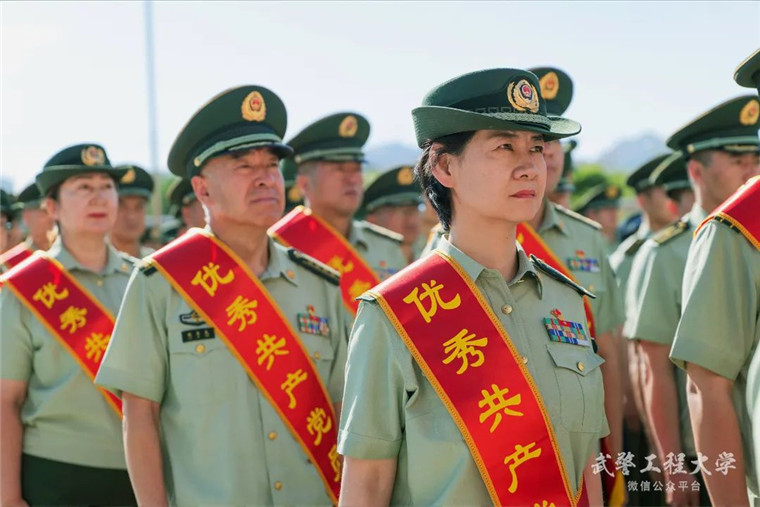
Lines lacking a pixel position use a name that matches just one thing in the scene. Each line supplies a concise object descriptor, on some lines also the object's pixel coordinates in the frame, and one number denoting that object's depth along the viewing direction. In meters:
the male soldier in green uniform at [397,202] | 7.81
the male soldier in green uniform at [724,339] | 2.98
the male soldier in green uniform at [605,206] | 11.07
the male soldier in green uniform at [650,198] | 7.89
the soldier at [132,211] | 7.22
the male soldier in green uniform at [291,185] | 7.80
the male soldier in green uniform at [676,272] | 4.24
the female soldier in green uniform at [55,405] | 4.10
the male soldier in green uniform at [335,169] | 5.82
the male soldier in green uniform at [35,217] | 7.70
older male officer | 3.29
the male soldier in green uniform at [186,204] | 7.61
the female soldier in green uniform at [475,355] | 2.41
